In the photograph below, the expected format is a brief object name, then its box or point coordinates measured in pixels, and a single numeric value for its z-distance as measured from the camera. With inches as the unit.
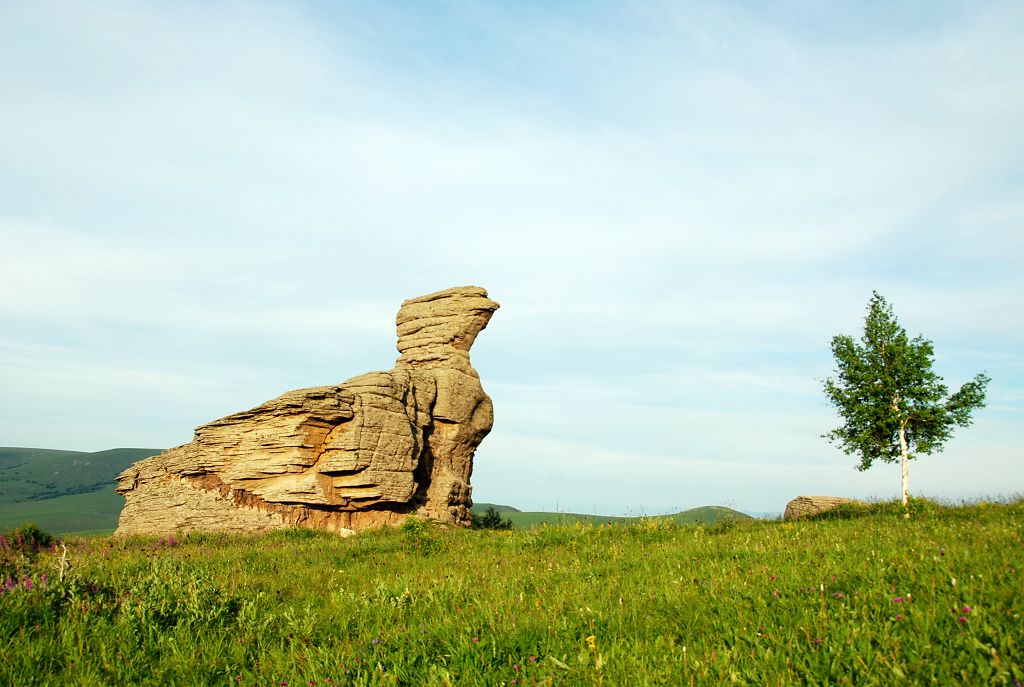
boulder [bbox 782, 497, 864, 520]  1186.9
